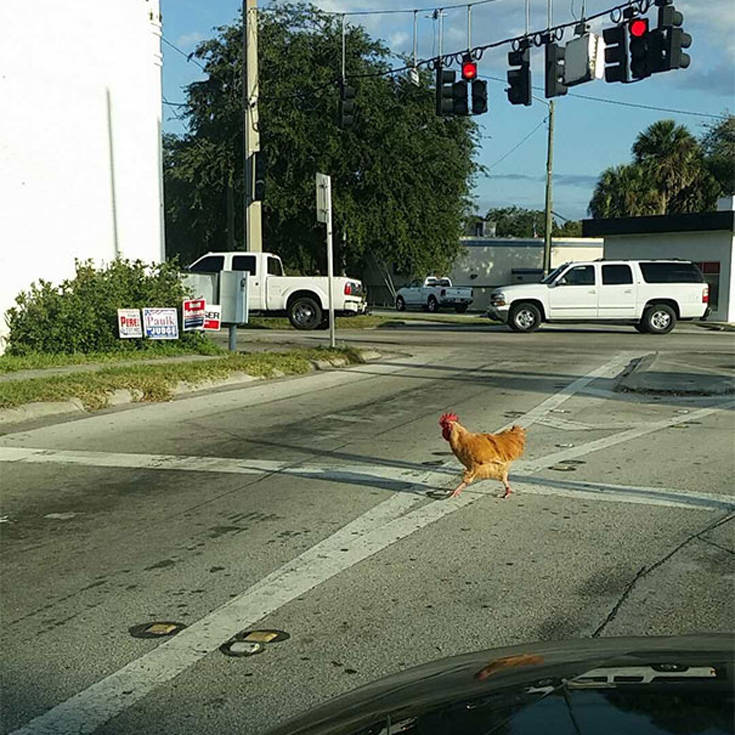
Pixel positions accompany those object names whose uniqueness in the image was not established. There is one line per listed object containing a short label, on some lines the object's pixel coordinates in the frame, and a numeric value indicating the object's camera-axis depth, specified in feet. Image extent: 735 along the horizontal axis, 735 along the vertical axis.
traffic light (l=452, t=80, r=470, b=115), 68.64
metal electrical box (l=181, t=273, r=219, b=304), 60.64
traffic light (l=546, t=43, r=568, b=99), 62.39
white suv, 86.28
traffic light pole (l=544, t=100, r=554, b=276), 132.87
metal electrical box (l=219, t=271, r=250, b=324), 56.70
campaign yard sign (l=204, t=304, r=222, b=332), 56.29
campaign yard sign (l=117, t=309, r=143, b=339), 53.62
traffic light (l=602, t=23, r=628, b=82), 58.31
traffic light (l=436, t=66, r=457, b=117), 68.54
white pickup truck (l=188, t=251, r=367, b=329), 84.12
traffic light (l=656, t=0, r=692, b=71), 55.11
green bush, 52.49
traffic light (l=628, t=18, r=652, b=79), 56.75
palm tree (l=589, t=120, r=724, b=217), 158.92
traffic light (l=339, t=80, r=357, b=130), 72.79
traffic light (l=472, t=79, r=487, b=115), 68.28
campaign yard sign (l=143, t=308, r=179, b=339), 54.75
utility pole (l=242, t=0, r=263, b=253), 71.36
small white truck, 151.12
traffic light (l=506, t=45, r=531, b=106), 65.36
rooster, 22.53
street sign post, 57.41
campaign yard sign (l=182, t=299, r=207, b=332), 55.77
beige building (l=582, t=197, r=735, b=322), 112.06
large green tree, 107.04
